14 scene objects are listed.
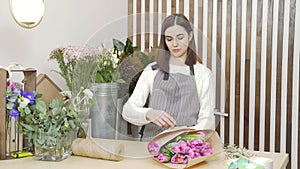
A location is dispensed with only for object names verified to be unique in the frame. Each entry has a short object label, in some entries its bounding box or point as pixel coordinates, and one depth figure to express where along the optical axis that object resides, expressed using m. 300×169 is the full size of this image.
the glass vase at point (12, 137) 1.77
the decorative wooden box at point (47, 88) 2.12
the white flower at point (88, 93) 1.78
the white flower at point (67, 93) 2.02
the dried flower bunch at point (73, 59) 1.85
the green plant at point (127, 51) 1.76
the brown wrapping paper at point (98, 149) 1.73
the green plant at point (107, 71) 1.74
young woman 1.66
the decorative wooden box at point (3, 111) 1.72
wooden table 1.66
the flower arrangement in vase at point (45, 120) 1.73
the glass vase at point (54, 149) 1.74
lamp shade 1.96
